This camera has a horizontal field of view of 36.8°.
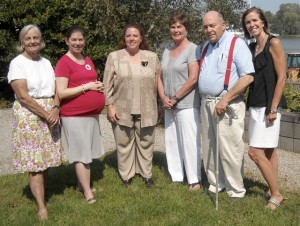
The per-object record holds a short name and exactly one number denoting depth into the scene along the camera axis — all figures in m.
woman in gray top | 5.21
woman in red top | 4.79
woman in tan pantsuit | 5.31
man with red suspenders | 4.61
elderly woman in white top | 4.38
